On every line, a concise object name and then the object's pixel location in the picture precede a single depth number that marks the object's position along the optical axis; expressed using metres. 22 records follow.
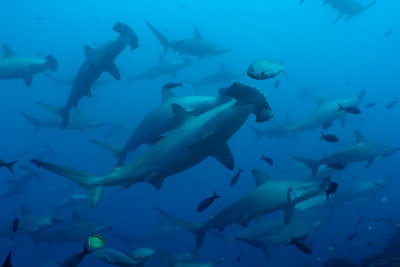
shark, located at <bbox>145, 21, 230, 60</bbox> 12.38
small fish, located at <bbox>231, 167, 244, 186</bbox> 6.44
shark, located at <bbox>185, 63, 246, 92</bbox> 18.50
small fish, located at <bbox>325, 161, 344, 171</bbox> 6.30
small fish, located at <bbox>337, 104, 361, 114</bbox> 7.17
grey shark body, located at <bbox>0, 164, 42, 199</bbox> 15.34
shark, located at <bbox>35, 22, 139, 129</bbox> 6.05
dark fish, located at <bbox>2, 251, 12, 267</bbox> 2.41
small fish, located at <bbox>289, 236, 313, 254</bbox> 4.24
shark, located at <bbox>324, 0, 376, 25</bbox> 13.10
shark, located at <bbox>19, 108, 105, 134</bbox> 13.01
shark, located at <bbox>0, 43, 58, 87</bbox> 7.70
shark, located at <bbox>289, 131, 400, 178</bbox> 7.55
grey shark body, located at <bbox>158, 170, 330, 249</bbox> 4.86
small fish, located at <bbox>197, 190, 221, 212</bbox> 5.18
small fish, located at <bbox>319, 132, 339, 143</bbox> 6.72
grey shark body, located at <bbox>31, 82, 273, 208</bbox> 3.29
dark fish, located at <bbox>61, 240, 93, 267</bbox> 3.45
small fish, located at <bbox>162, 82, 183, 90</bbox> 6.09
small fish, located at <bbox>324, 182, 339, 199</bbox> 4.44
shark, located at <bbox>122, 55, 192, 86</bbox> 17.70
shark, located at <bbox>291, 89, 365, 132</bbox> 9.48
